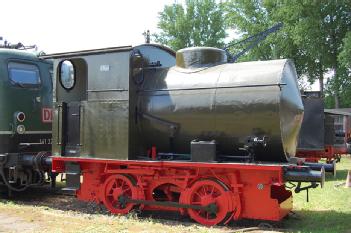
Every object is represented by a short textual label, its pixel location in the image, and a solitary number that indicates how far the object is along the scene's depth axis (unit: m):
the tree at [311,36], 34.50
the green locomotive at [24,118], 9.84
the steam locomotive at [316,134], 14.60
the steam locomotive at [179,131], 7.19
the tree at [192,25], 49.47
